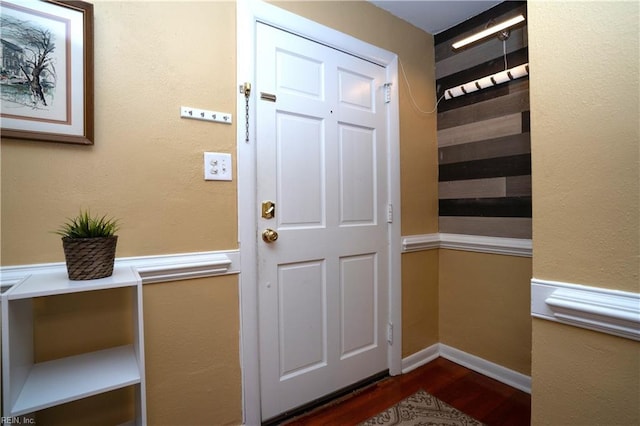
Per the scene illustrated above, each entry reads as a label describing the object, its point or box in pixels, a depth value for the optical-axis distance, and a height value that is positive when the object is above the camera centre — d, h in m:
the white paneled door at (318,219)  1.51 -0.04
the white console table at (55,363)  0.81 -0.52
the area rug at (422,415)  1.53 -1.11
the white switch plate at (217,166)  1.35 +0.23
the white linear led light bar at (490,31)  1.67 +1.09
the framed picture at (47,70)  0.99 +0.52
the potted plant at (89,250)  0.94 -0.11
